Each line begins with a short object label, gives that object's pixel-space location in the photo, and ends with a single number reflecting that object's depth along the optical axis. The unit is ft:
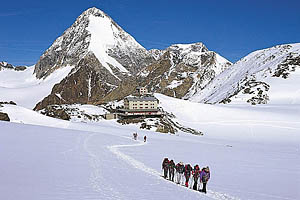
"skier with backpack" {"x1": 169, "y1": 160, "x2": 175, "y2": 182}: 59.93
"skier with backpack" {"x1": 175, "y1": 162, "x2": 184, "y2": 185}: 57.47
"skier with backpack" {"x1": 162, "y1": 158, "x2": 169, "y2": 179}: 60.34
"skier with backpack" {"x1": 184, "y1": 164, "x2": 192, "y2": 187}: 55.75
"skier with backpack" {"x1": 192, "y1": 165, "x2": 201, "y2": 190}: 53.69
